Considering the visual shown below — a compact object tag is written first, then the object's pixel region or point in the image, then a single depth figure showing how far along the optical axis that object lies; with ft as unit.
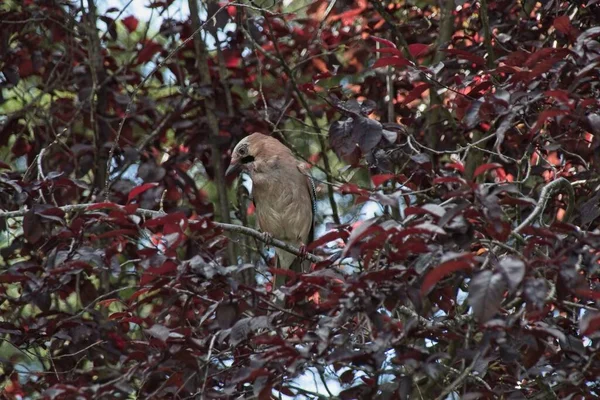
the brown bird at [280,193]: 52.16
